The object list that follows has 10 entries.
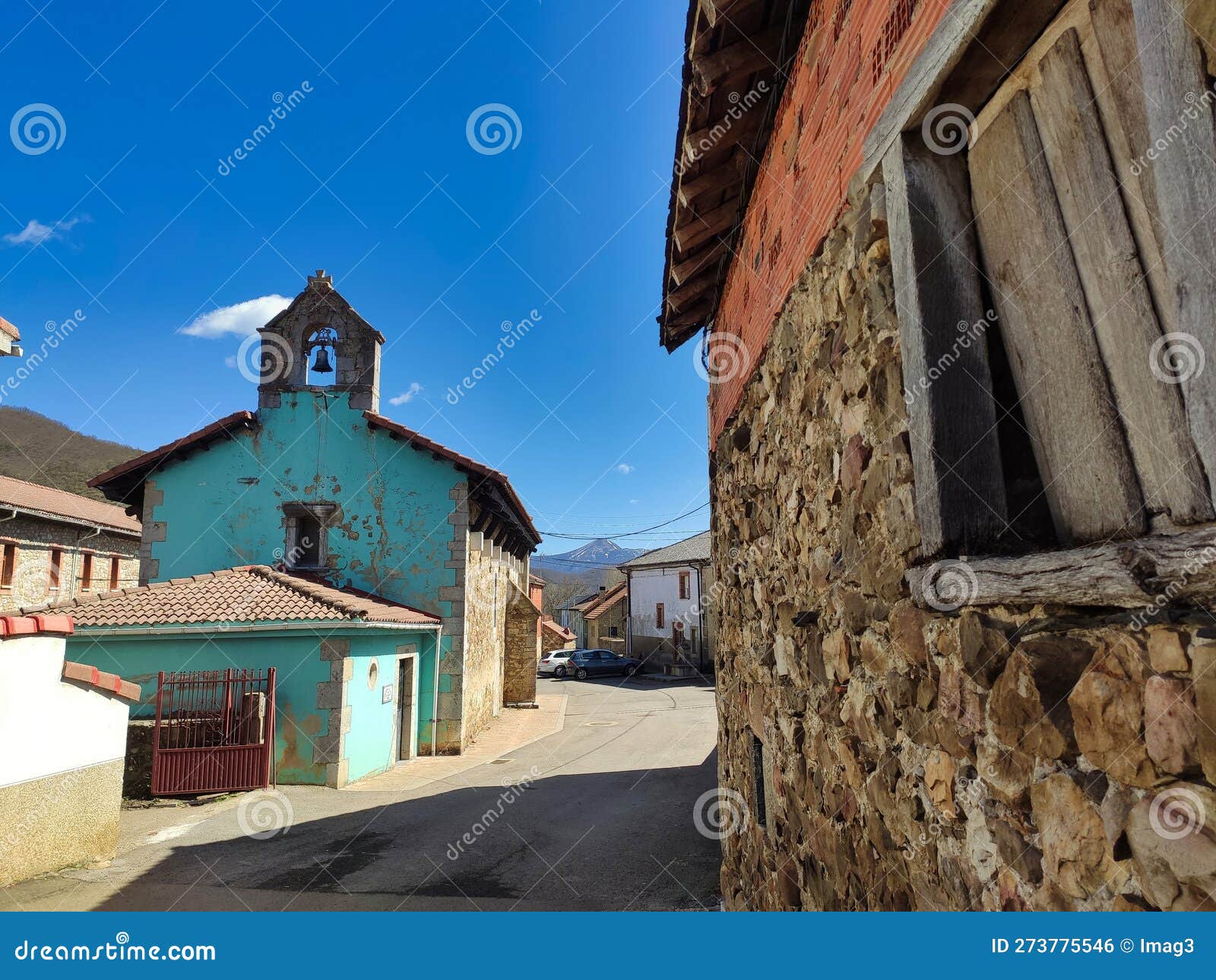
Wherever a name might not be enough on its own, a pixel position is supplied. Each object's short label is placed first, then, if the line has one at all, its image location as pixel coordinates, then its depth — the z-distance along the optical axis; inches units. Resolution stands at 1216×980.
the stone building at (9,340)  249.1
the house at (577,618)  1844.4
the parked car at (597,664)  1200.2
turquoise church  518.9
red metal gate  364.5
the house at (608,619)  1606.8
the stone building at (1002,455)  43.9
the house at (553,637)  1509.6
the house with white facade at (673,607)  1230.3
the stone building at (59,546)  762.8
